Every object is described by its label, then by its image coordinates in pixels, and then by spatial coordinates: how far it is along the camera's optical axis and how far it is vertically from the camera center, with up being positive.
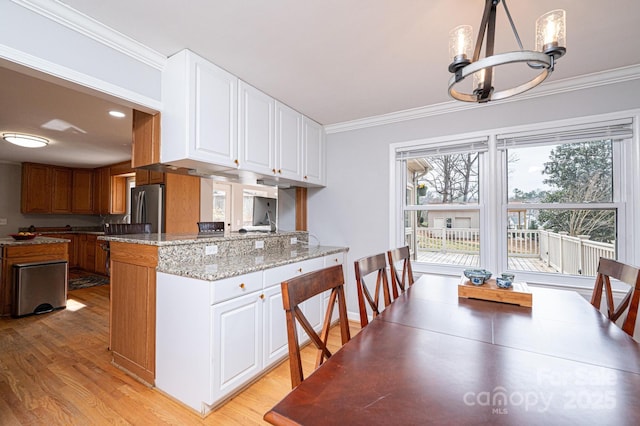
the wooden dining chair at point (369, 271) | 1.48 -0.35
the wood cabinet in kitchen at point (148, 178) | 3.84 +0.54
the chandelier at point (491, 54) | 1.11 +0.69
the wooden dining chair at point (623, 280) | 1.38 -0.39
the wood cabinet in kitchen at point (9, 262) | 3.42 -0.57
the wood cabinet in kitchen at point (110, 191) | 6.00 +0.54
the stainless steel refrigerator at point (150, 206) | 3.72 +0.13
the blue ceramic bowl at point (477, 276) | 1.67 -0.36
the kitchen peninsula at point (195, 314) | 1.76 -0.68
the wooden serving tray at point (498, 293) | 1.48 -0.42
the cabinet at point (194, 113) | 1.98 +0.76
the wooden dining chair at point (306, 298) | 0.98 -0.35
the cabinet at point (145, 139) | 2.11 +0.59
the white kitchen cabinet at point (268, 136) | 2.42 +0.77
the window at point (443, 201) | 2.85 +0.16
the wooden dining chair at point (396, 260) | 1.95 -0.35
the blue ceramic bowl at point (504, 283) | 1.59 -0.38
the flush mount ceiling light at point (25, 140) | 3.71 +1.02
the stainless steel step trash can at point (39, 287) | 3.39 -0.90
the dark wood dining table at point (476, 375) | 0.65 -0.46
